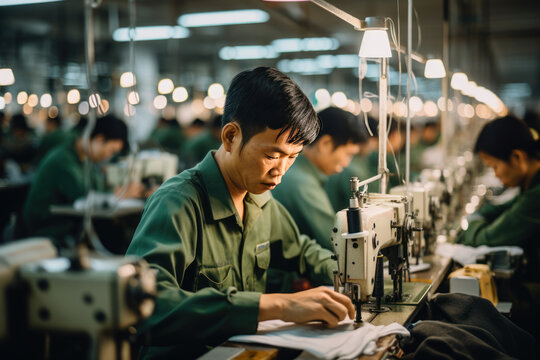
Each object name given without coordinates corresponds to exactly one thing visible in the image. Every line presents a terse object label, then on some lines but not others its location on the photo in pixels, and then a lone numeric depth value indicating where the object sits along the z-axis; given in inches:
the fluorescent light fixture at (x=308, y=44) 502.6
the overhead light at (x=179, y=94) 407.5
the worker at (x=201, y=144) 380.2
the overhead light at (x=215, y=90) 415.5
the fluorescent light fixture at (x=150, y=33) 475.5
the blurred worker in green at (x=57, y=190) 175.6
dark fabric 65.6
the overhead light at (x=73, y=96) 495.6
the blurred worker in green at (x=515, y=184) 135.6
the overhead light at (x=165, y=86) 417.4
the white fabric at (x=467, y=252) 127.6
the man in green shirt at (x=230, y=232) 65.7
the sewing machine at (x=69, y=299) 43.7
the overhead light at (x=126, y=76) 300.9
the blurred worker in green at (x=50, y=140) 357.7
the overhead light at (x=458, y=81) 212.5
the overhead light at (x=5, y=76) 374.3
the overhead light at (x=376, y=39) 96.6
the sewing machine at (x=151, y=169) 228.6
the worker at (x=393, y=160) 114.0
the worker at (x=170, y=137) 441.7
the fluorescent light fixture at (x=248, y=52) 585.6
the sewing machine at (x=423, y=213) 115.9
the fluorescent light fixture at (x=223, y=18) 413.4
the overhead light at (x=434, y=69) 166.1
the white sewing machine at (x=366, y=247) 78.1
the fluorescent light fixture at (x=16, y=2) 343.3
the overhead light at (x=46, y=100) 526.9
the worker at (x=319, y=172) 127.9
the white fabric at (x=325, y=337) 63.1
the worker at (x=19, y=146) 349.4
